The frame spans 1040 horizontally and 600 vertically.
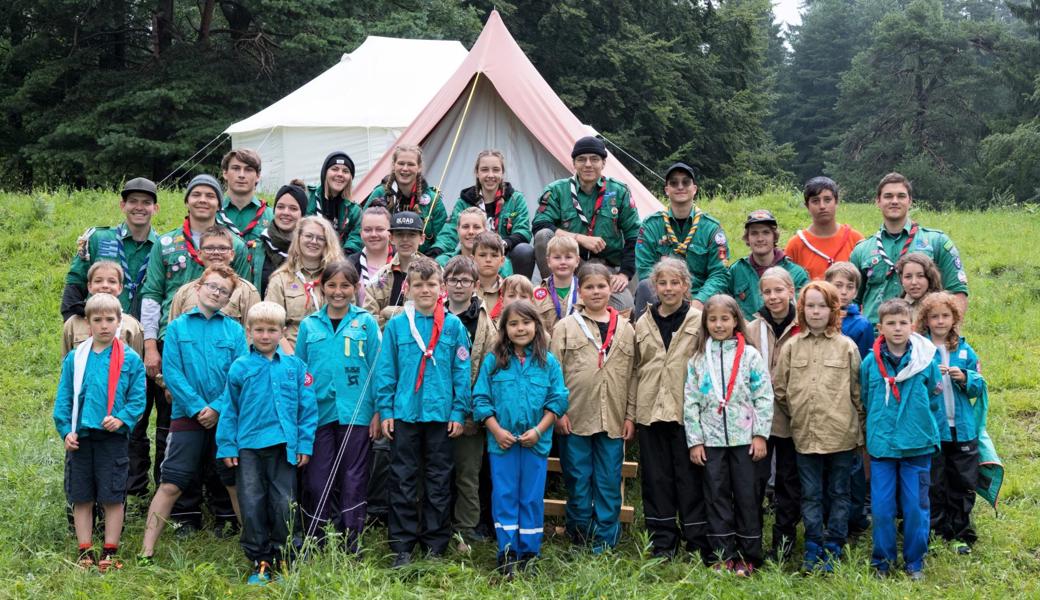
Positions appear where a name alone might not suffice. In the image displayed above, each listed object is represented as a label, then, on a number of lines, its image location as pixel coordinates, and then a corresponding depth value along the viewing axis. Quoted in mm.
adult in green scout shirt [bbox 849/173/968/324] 4535
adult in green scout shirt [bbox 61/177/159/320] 4504
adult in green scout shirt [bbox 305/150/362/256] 5195
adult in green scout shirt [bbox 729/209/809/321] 4559
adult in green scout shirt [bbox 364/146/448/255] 5316
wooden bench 4188
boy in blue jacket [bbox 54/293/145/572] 3783
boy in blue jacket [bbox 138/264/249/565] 3865
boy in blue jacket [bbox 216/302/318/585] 3695
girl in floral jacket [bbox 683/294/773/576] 3850
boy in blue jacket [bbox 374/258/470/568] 3879
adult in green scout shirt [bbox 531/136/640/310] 5262
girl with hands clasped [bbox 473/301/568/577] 3846
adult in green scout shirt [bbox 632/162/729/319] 4789
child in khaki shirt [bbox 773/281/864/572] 3859
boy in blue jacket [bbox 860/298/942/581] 3752
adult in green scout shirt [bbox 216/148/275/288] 4793
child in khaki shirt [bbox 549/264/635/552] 4039
